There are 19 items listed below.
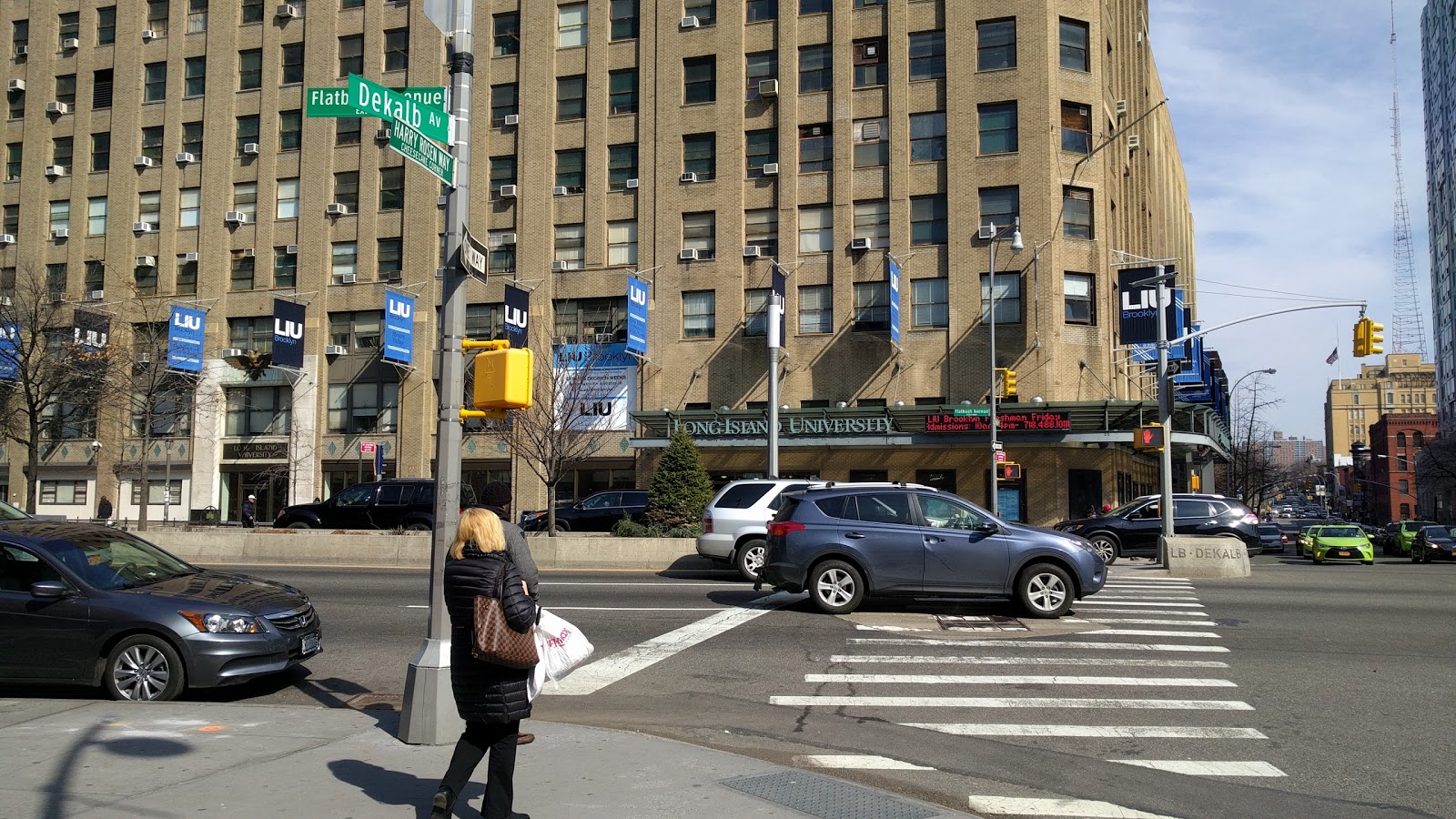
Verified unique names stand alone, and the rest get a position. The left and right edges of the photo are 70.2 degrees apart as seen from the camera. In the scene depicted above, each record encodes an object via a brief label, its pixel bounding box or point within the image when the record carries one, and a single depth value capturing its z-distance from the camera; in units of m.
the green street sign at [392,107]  7.42
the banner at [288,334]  41.00
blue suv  13.43
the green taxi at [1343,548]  29.83
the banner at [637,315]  37.19
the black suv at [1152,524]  24.52
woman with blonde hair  5.17
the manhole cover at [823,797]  5.71
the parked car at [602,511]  26.91
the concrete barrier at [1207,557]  20.80
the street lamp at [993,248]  31.54
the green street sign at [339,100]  7.56
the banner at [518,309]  36.34
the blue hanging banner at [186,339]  38.53
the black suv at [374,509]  26.20
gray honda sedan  8.65
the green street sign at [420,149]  7.33
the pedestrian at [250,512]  36.06
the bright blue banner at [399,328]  39.06
